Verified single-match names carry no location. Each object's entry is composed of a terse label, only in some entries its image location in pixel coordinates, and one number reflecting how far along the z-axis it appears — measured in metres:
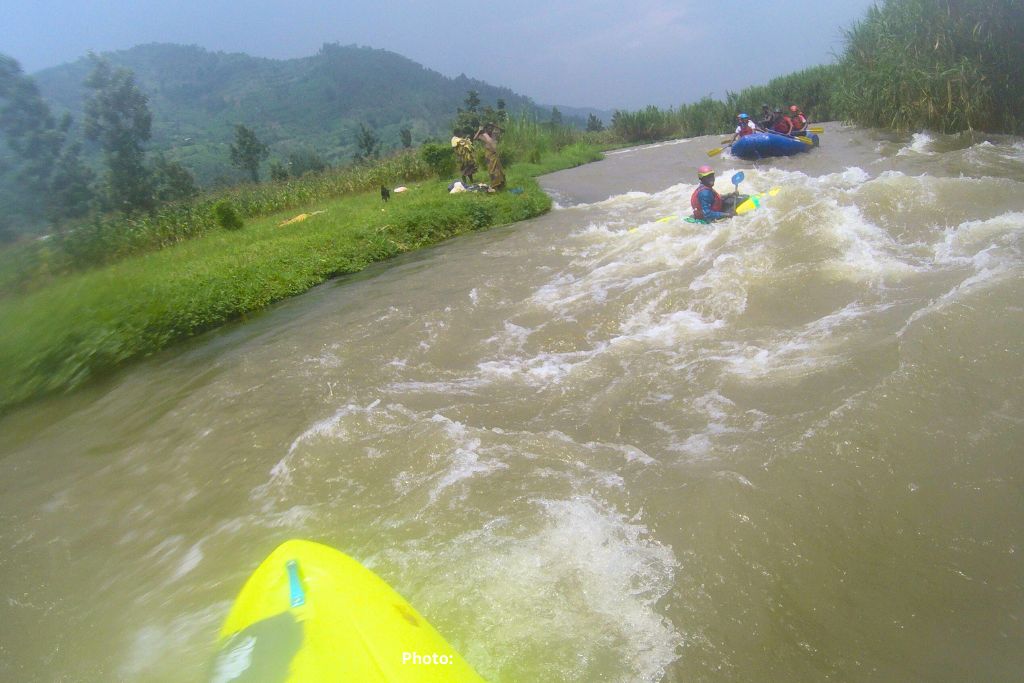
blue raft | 15.27
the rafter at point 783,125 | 16.34
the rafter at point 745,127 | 16.78
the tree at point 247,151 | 39.03
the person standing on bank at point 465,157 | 15.48
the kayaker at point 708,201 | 8.31
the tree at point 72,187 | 19.38
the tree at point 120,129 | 22.17
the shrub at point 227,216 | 14.73
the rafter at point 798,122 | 16.33
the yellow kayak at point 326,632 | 1.77
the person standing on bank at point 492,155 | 13.82
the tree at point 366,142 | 42.47
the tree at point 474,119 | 16.02
